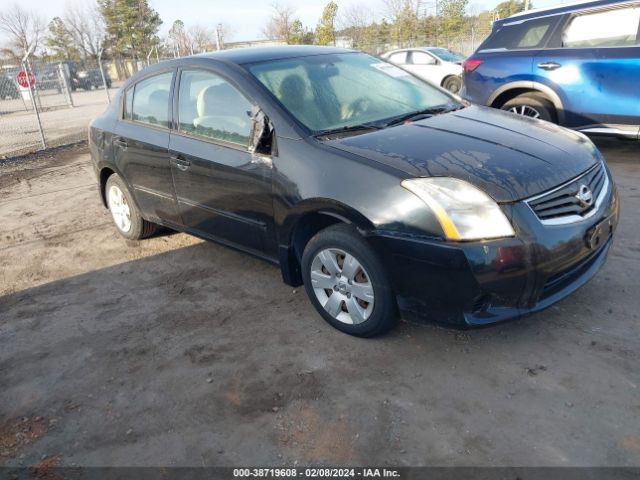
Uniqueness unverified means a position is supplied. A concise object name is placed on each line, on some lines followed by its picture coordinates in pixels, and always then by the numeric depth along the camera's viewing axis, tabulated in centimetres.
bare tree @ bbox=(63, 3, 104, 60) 5288
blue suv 590
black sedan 262
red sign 1161
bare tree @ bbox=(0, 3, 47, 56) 4536
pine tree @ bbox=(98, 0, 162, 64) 4796
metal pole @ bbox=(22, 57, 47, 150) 1135
